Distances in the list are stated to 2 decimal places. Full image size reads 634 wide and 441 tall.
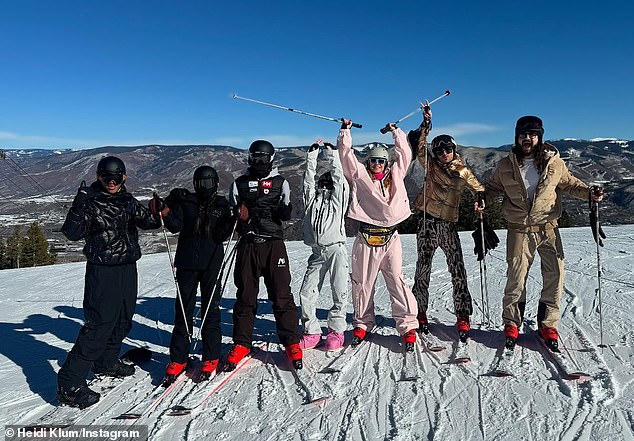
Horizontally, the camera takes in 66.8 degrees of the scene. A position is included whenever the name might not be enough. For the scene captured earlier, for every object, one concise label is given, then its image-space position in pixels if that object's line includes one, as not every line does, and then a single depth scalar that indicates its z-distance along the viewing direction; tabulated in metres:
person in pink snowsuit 4.84
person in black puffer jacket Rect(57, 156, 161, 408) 3.94
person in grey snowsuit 4.88
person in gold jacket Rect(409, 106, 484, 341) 4.97
